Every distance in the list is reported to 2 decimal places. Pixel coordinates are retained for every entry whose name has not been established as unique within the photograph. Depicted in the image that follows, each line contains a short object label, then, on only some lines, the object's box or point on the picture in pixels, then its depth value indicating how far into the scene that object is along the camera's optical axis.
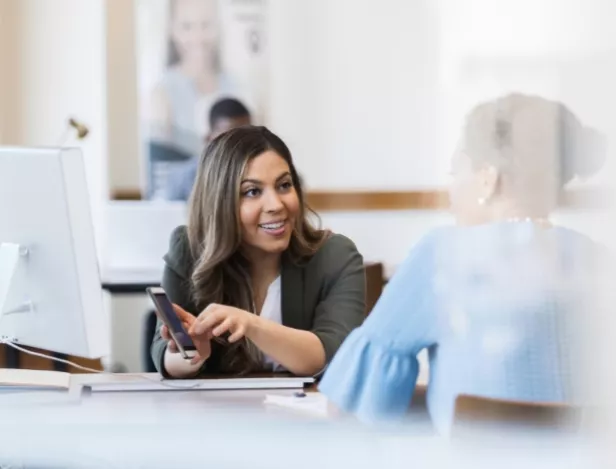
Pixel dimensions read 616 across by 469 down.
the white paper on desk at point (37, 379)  3.24
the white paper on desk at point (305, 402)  2.95
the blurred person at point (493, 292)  2.77
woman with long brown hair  3.34
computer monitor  3.15
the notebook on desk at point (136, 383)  3.25
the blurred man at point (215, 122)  6.42
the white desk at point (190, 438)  2.77
